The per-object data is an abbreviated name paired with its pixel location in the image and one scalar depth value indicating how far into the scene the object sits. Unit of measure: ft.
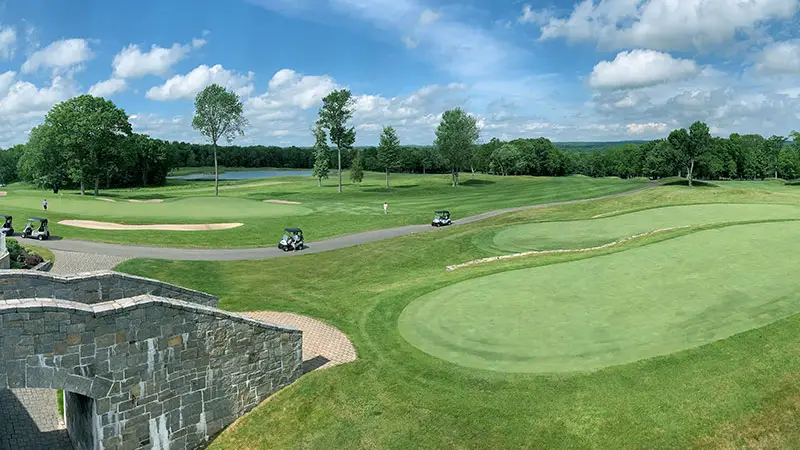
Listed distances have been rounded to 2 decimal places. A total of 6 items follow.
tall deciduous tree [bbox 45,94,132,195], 216.13
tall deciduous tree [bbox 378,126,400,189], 299.60
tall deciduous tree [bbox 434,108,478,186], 313.94
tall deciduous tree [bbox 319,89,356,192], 261.65
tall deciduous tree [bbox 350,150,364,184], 332.19
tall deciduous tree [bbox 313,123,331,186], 275.67
